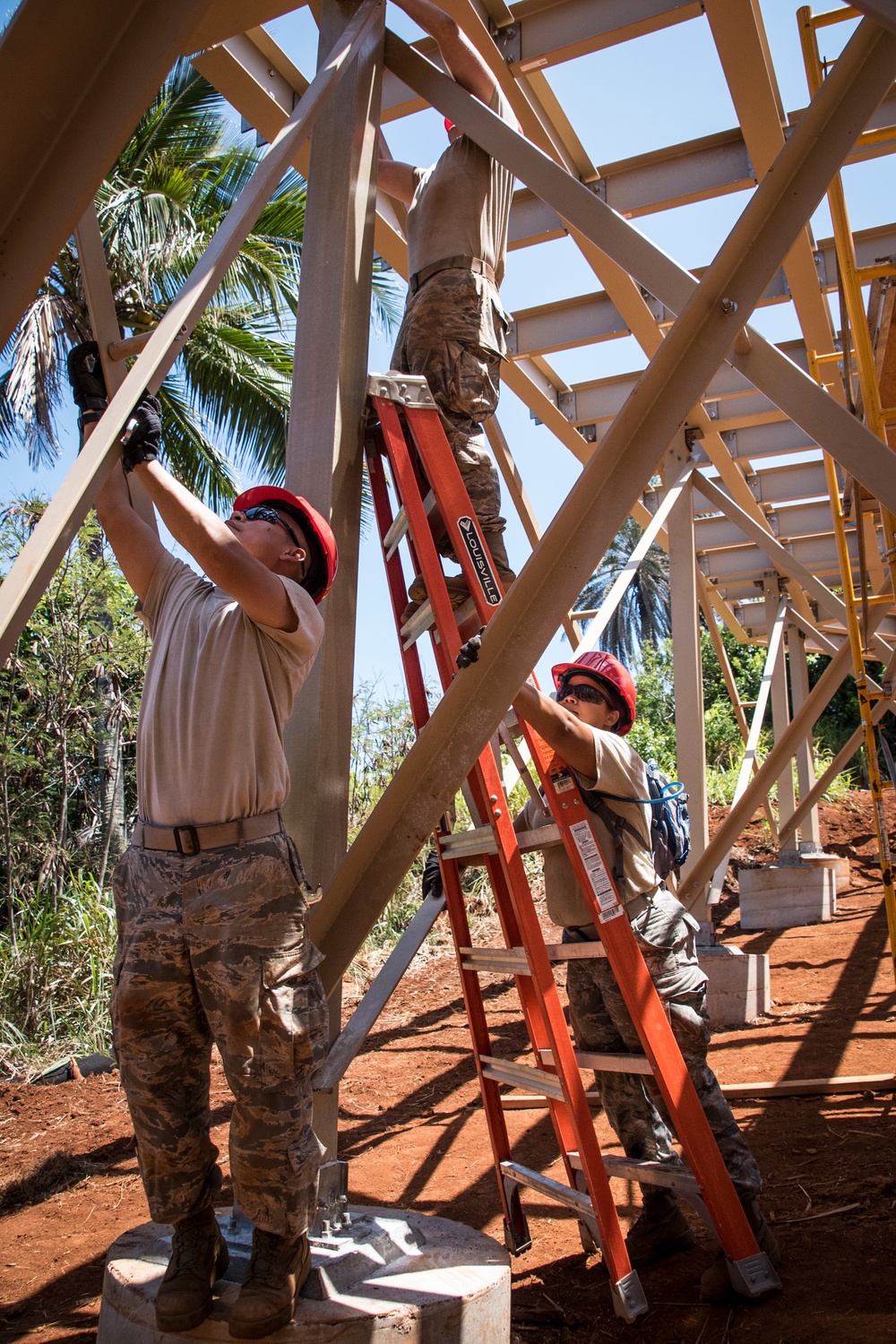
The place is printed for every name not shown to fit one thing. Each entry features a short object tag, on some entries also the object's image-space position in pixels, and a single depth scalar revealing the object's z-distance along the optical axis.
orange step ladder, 2.83
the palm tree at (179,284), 11.58
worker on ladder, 3.24
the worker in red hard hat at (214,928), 2.03
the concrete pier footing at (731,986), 6.80
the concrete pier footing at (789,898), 11.32
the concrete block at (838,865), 11.76
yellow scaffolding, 4.34
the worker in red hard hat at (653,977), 3.27
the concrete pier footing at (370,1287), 2.10
